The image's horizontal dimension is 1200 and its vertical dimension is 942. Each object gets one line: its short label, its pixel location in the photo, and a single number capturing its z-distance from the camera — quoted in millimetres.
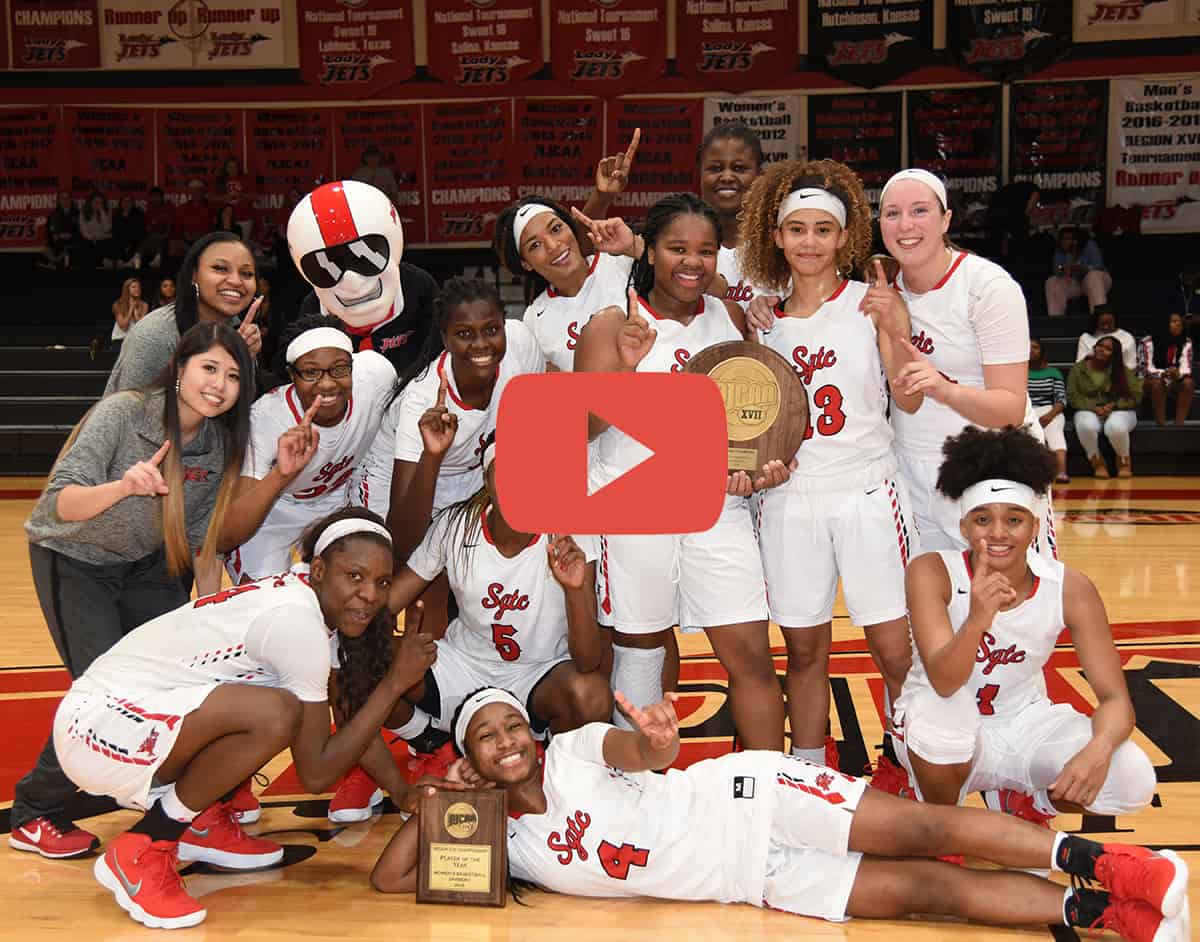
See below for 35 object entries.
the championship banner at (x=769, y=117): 15672
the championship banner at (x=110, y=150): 16219
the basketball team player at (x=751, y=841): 3348
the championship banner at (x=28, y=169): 16219
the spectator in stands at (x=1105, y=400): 11719
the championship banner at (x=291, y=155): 16078
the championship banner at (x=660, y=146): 15641
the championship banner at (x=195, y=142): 16172
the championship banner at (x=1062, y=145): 15125
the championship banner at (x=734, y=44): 15562
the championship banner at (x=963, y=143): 15250
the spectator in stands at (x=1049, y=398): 11237
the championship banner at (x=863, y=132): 15438
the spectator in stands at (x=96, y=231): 15883
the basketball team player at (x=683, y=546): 4090
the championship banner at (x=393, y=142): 16078
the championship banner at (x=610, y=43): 15750
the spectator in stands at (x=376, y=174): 15641
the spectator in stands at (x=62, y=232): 15867
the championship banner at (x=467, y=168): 15953
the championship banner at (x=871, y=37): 15273
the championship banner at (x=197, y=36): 16219
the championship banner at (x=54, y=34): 16266
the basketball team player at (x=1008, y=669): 3650
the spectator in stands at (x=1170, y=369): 12227
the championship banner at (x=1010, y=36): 15086
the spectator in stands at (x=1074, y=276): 13969
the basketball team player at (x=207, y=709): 3594
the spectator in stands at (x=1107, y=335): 12117
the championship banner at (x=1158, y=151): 15016
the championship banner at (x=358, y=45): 16094
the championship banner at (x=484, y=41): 15945
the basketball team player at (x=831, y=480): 4082
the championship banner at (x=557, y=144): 15820
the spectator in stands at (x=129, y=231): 15680
